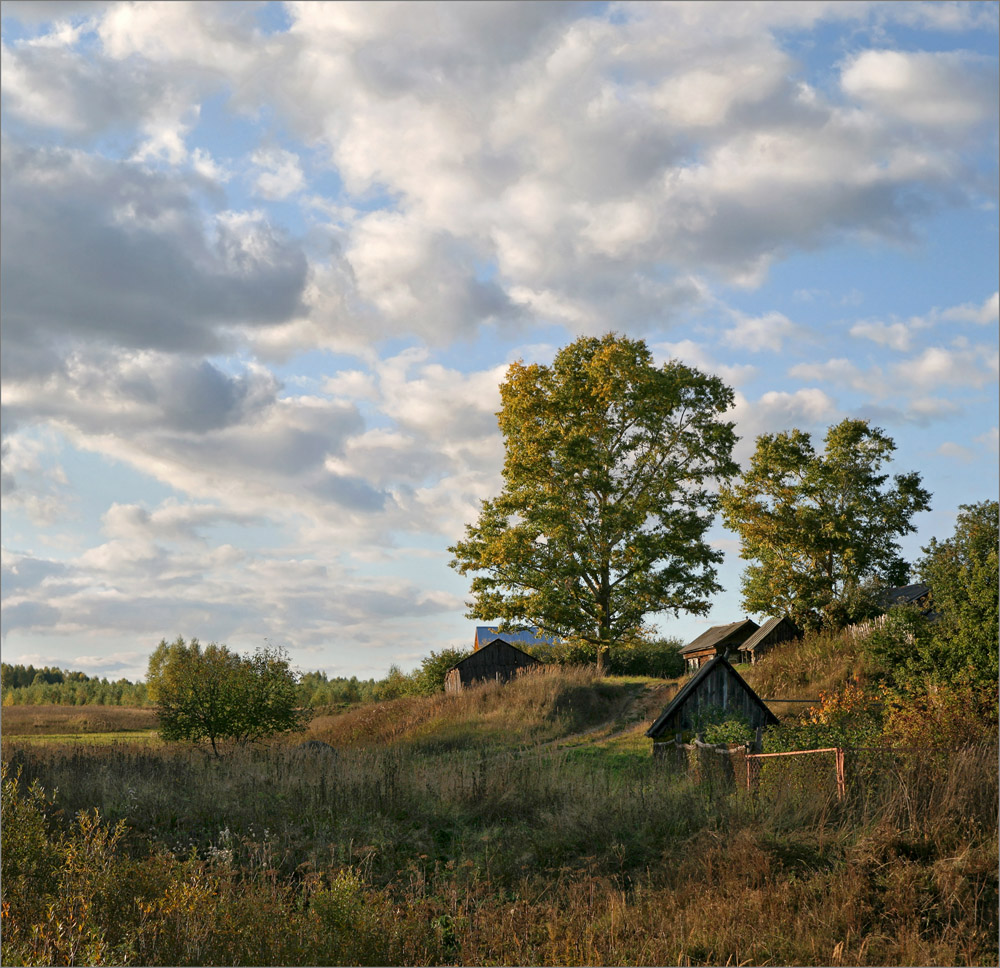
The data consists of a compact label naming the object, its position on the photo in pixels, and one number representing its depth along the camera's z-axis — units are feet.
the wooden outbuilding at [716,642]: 161.89
